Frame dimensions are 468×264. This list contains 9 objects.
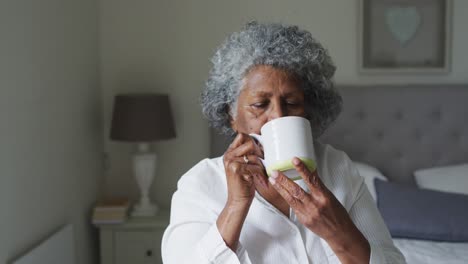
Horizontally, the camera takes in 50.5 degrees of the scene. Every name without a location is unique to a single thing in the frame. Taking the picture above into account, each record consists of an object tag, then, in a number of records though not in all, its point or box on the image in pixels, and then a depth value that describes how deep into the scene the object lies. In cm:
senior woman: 98
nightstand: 265
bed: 282
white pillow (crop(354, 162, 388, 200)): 251
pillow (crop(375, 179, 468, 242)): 217
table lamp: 262
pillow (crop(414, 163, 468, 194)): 257
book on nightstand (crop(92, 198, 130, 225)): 262
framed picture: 287
